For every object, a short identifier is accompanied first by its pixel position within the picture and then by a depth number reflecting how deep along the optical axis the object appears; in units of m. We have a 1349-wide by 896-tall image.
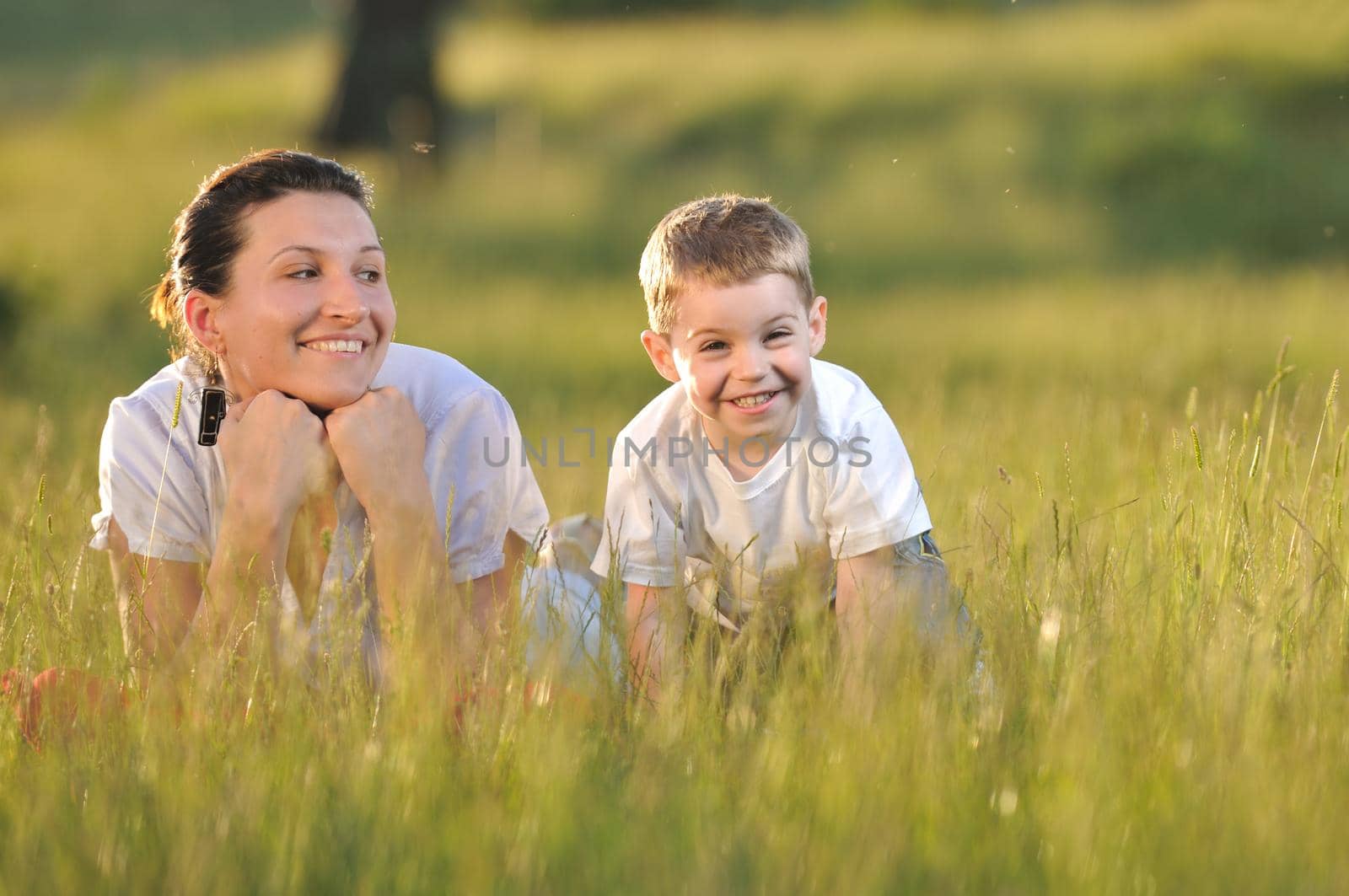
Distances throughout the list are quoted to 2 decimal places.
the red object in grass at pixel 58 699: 5.56
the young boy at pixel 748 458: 6.56
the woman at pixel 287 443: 6.56
